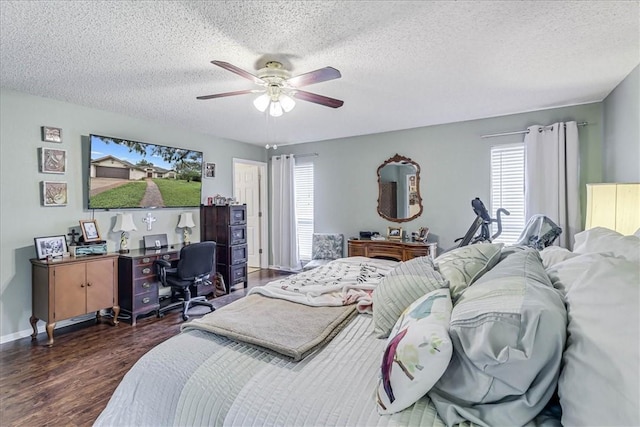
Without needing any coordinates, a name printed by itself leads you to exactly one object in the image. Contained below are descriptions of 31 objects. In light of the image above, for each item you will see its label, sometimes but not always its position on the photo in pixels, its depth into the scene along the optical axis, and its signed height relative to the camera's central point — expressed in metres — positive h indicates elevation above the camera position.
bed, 0.80 -0.50
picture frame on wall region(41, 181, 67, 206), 3.39 +0.24
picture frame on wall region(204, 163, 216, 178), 5.18 +0.73
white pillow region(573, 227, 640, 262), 1.11 -0.14
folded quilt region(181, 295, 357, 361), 1.36 -0.57
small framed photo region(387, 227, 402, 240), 4.84 -0.34
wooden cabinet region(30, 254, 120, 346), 3.11 -0.78
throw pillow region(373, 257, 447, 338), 1.51 -0.41
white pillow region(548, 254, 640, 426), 0.69 -0.35
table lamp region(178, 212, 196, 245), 4.75 -0.15
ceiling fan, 2.27 +1.00
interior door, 6.41 +0.29
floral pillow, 0.94 -0.47
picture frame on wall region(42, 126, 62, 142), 3.39 +0.89
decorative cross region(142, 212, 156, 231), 4.34 -0.09
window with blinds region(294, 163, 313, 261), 5.98 +0.10
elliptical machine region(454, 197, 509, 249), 3.67 -0.17
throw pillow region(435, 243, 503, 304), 1.51 -0.29
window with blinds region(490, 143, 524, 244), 4.12 +0.32
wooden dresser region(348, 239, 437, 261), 4.45 -0.56
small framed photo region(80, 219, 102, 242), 3.62 -0.19
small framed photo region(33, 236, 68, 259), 3.26 -0.34
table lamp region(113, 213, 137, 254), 3.94 -0.16
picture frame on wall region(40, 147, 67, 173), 3.37 +0.60
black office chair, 3.75 -0.71
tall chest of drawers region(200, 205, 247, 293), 4.87 -0.37
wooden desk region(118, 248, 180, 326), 3.63 -0.83
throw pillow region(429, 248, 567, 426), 0.84 -0.41
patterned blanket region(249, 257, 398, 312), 1.95 -0.53
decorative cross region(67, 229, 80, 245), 3.57 -0.24
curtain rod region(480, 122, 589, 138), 4.04 +1.03
